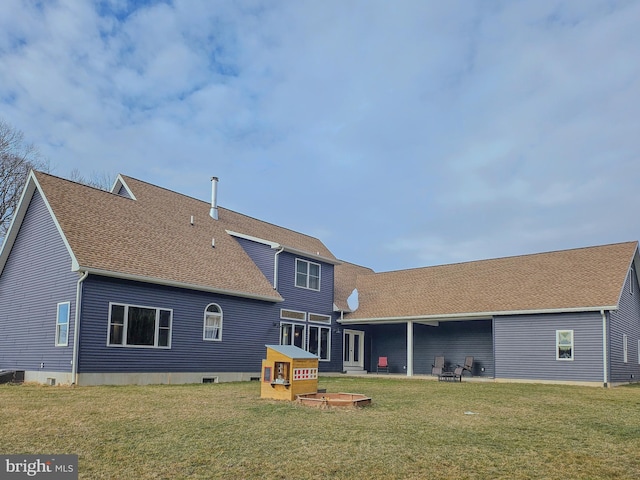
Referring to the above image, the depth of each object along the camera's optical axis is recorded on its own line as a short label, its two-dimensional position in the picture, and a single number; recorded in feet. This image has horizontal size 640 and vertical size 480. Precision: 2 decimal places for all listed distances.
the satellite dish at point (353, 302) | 86.84
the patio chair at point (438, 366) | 79.35
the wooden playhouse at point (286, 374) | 40.55
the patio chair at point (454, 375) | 71.70
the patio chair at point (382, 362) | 86.74
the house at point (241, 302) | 51.90
